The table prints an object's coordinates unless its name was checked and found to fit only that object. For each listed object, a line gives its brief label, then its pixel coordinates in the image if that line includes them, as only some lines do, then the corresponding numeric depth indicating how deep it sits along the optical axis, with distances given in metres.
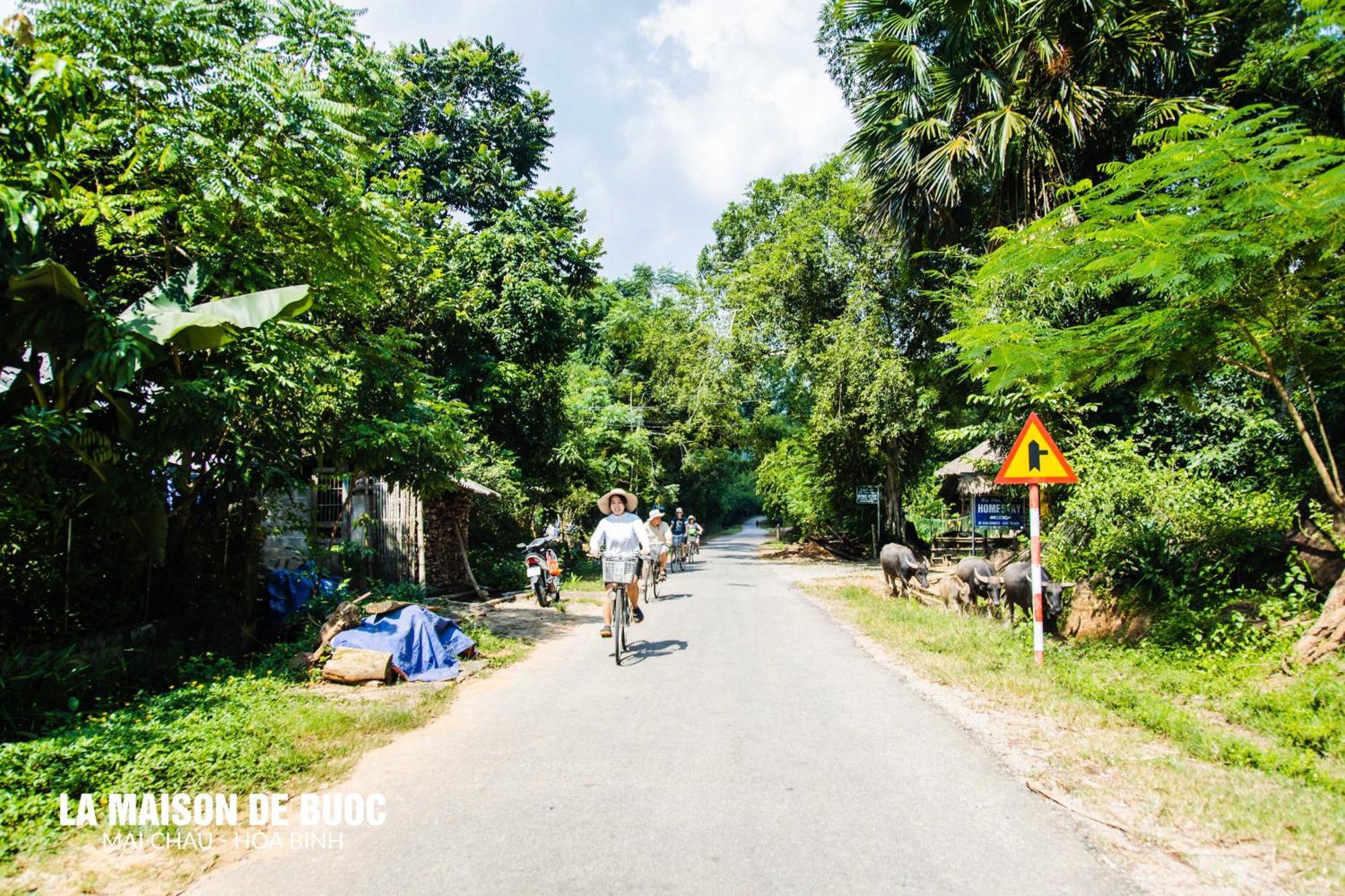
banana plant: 5.21
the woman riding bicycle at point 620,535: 8.61
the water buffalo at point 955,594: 12.13
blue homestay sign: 13.83
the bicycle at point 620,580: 8.20
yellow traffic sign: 7.64
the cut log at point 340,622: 7.51
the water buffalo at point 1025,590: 9.60
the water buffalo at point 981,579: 11.62
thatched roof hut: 15.46
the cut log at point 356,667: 7.09
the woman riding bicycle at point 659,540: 15.40
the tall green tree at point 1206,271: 5.29
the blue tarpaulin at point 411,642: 7.43
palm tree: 11.97
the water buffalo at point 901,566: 14.25
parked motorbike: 13.44
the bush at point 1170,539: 8.22
